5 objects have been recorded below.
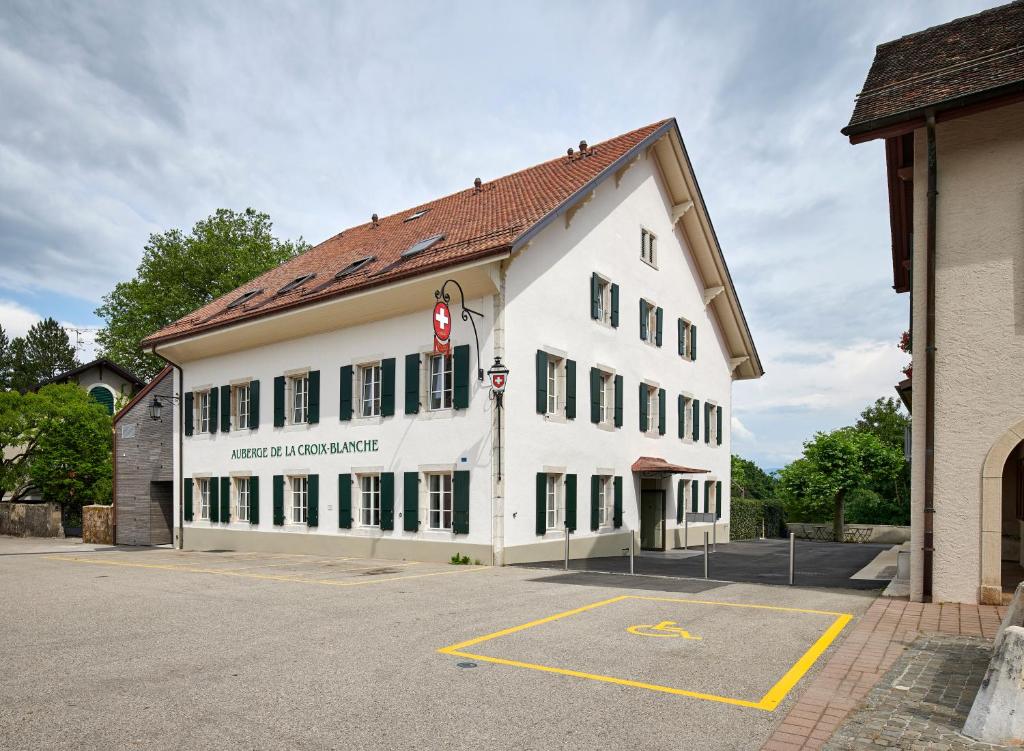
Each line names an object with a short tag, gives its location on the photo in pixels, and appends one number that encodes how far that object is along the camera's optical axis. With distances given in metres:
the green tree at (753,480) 48.22
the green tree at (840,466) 31.06
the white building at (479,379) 16.81
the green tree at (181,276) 40.47
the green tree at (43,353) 68.56
